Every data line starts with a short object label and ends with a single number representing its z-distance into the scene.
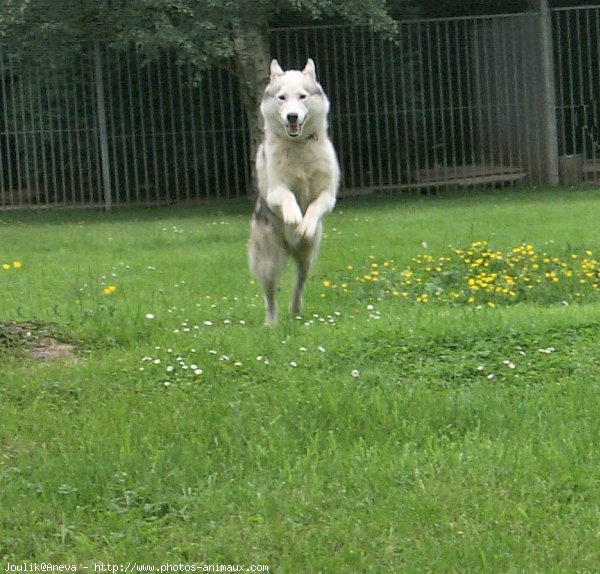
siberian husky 8.48
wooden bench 20.98
